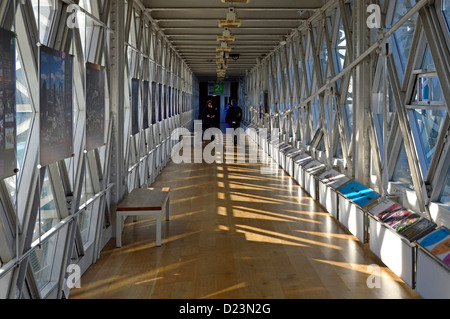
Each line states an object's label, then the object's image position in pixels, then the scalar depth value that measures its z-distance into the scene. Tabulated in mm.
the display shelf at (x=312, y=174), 10109
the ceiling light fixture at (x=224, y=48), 14992
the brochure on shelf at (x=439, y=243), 4415
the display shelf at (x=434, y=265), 4328
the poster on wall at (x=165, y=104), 16377
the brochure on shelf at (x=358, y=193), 6965
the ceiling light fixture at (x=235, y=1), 7644
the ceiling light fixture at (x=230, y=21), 10055
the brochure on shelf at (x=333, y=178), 8469
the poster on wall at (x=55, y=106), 4184
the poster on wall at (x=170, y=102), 18622
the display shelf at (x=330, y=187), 8414
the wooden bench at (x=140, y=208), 6637
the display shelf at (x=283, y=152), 14652
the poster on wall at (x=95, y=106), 5793
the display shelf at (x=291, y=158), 13195
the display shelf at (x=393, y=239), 5137
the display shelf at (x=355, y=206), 6863
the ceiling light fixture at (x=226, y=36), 12743
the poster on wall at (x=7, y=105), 3285
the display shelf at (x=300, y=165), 11648
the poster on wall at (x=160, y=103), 14406
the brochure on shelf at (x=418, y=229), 5051
